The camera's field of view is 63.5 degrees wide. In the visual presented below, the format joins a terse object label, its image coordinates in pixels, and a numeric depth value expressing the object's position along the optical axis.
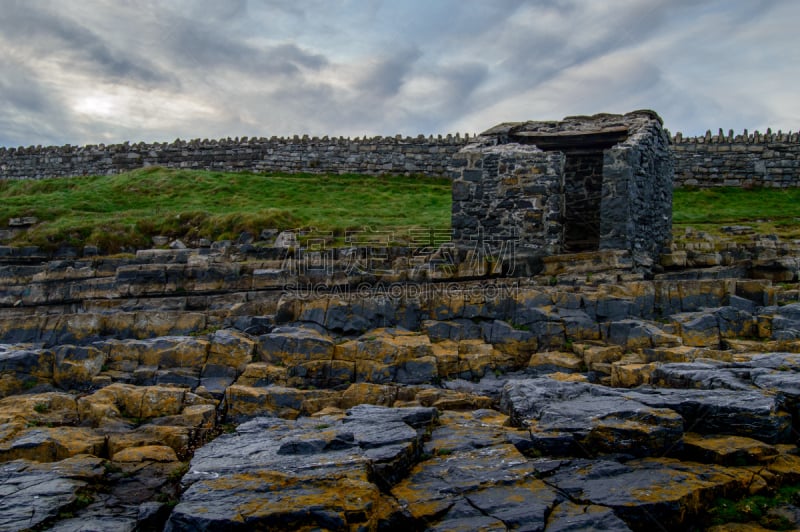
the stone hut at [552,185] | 15.48
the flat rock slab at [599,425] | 7.62
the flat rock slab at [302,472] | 6.40
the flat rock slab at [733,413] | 7.73
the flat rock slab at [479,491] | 6.61
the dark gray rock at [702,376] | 8.70
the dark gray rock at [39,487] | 7.09
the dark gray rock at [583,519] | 6.34
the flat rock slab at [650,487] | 6.54
